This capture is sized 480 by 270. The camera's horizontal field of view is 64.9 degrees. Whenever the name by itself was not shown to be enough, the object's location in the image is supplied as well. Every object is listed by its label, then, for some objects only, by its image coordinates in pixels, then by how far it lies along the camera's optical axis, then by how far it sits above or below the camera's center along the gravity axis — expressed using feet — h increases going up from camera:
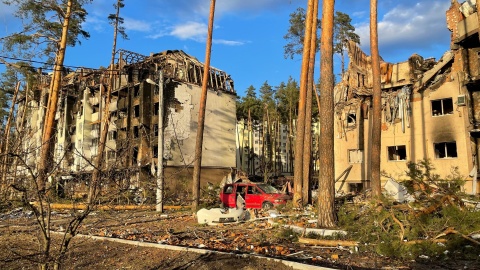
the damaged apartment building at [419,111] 76.79 +16.27
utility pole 65.77 +6.58
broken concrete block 46.75 -4.90
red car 62.85 -2.94
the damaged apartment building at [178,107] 125.18 +24.55
